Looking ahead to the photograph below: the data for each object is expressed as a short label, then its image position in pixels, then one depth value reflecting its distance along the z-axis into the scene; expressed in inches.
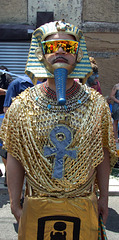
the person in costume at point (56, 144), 88.0
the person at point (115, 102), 308.0
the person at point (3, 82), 200.4
